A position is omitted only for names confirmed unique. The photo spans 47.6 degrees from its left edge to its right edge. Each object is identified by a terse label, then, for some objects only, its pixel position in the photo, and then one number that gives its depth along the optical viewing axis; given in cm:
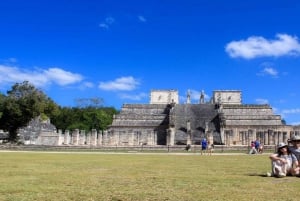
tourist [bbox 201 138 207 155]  2579
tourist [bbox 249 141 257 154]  2693
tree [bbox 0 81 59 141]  4036
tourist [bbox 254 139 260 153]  2870
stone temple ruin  4589
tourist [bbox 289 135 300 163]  995
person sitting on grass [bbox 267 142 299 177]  971
